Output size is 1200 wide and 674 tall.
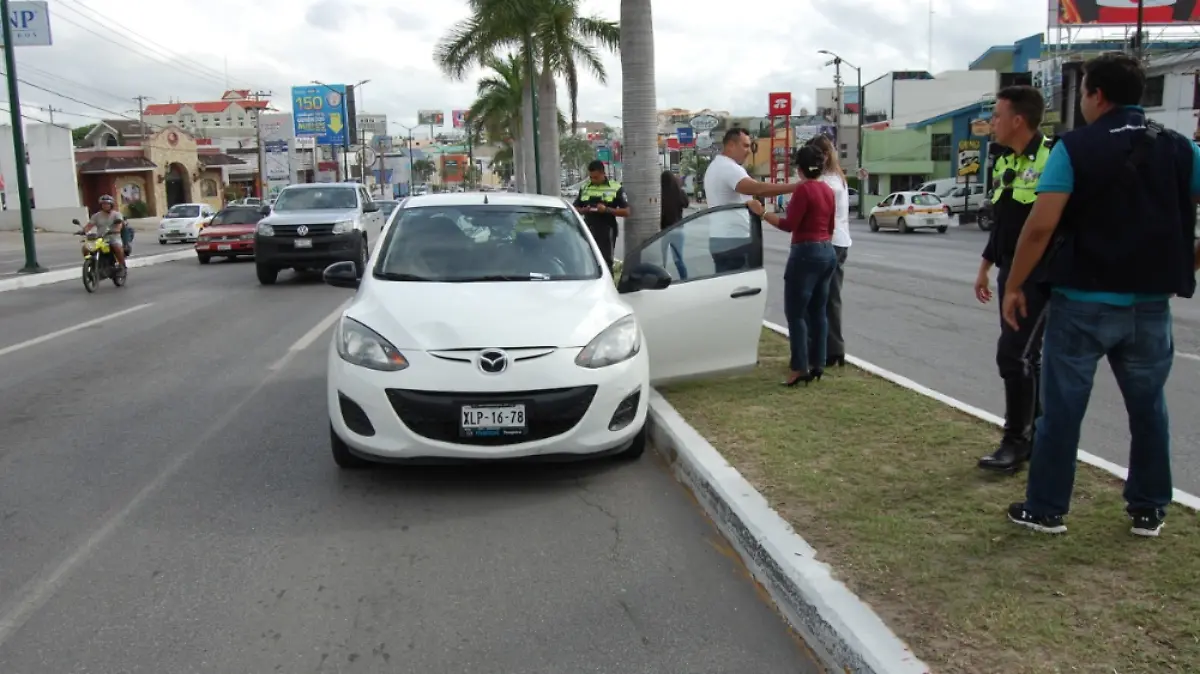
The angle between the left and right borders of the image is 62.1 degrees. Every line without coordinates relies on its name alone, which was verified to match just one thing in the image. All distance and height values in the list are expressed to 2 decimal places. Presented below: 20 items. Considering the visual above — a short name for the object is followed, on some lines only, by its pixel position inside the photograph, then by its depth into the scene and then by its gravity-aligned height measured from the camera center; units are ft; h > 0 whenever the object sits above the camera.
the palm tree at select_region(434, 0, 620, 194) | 98.02 +16.31
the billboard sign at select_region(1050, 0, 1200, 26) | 139.95 +23.48
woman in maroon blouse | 22.79 -1.42
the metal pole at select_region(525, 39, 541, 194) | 102.89 +10.58
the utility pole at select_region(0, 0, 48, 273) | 67.51 +4.45
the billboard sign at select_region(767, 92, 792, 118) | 165.17 +14.28
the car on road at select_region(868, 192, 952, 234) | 117.19 -3.24
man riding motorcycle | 55.42 -0.81
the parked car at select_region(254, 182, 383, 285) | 57.26 -2.05
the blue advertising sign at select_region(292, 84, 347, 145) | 227.40 +21.23
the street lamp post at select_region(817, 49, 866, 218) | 176.53 +8.64
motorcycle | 55.16 -2.90
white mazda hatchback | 16.78 -2.45
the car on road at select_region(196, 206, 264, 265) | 79.46 -2.64
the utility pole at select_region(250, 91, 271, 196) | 229.45 +10.27
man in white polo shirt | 23.13 -0.02
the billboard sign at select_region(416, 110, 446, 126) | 458.91 +39.13
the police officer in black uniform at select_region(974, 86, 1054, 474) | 15.92 -0.88
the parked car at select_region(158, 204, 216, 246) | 127.44 -2.25
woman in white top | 24.52 -1.46
